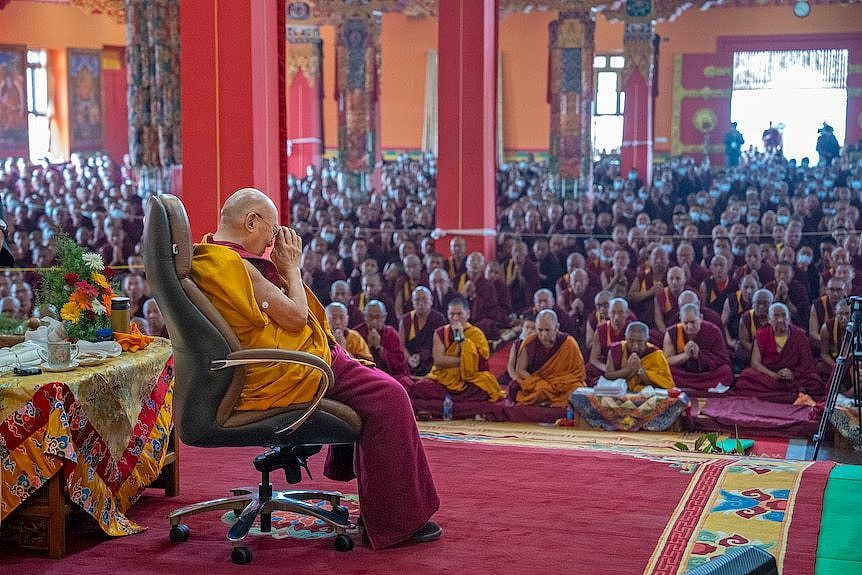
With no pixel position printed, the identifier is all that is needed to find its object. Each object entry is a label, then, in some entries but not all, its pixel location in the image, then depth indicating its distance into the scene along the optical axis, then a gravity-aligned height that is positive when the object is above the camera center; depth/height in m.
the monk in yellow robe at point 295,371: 3.47 -0.68
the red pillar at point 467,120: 10.80 +0.38
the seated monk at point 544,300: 8.72 -1.12
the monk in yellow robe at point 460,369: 7.92 -1.52
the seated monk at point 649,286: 10.03 -1.18
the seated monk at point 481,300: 10.15 -1.31
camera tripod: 6.20 -1.24
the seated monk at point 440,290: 9.87 -1.18
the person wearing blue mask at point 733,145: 21.14 +0.26
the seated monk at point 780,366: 7.98 -1.51
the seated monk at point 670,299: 9.62 -1.23
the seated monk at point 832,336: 8.27 -1.34
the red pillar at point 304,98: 20.12 +1.12
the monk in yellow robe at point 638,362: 7.68 -1.43
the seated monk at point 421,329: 8.79 -1.37
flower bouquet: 4.12 -0.50
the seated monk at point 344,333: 7.89 -1.26
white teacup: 3.72 -0.66
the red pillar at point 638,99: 17.25 +0.97
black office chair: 3.39 -0.70
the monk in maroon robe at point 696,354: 8.24 -1.48
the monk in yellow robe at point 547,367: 7.76 -1.48
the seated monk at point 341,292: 9.35 -1.14
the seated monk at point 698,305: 8.89 -1.28
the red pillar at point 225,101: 5.71 +0.30
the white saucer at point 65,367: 3.71 -0.70
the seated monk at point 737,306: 9.48 -1.27
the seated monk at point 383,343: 8.23 -1.38
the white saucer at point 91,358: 3.85 -0.70
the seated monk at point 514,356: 7.97 -1.44
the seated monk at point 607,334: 8.27 -1.32
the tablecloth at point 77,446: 3.45 -0.95
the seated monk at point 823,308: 8.64 -1.18
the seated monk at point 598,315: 8.82 -1.27
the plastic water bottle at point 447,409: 7.82 -1.77
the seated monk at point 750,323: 8.78 -1.31
